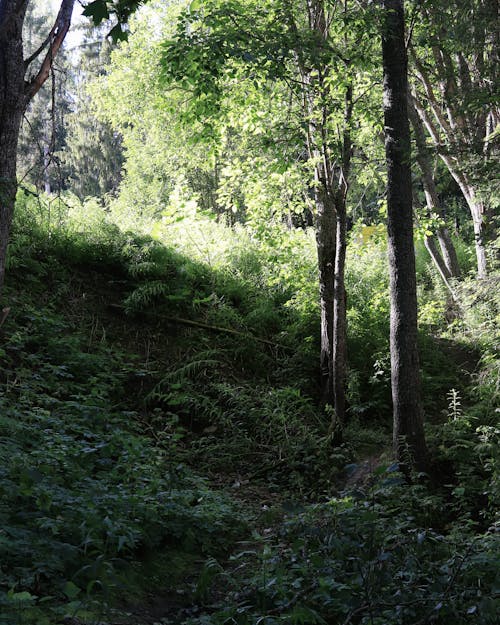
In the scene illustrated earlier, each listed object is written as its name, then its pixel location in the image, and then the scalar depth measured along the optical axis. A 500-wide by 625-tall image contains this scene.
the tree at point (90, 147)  30.31
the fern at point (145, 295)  9.23
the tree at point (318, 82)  6.75
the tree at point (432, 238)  12.07
